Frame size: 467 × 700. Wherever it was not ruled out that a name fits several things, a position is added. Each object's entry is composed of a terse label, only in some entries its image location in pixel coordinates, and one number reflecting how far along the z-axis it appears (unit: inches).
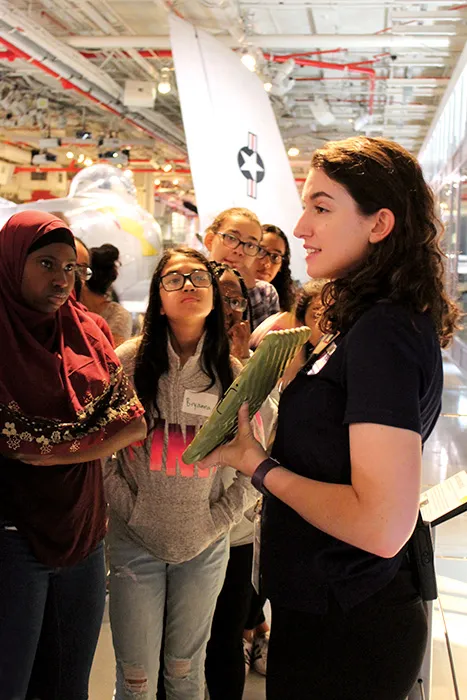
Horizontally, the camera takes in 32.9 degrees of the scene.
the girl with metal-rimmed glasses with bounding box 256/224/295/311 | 144.4
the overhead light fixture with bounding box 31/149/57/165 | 655.8
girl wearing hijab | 65.7
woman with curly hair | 45.7
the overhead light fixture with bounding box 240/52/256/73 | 341.1
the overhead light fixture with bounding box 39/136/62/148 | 601.9
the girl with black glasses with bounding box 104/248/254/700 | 78.7
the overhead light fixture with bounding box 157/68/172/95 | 437.7
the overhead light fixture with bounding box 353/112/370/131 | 544.0
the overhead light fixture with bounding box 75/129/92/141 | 577.4
